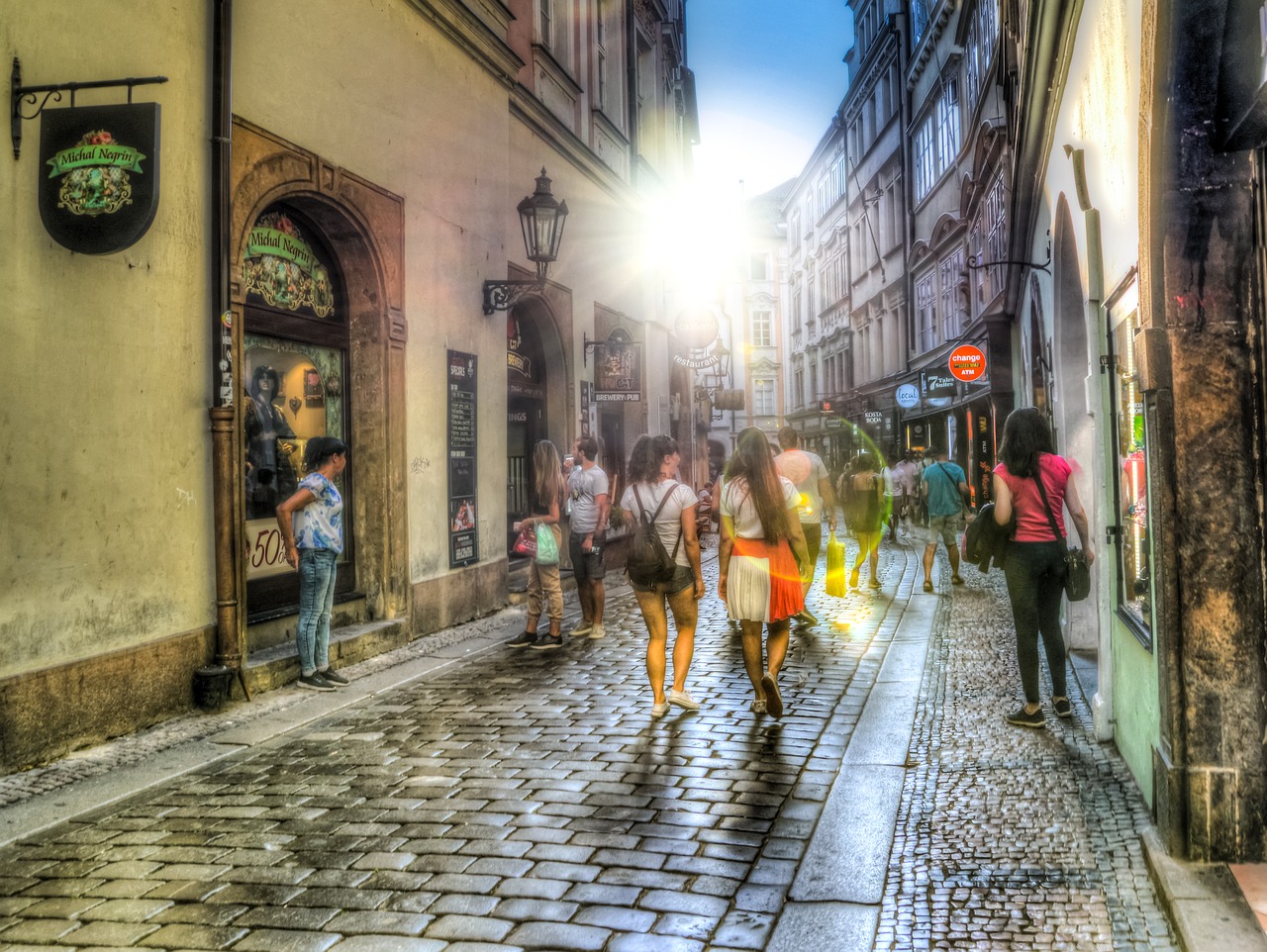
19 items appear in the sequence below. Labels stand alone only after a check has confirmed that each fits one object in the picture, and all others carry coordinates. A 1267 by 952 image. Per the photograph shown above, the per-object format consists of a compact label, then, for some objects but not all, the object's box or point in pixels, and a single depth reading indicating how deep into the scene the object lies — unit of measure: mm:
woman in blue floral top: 7918
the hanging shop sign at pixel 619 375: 16844
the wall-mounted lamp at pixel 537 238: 12070
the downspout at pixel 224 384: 7367
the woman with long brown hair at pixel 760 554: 6629
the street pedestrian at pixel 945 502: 13289
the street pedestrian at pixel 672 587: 6949
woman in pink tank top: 6344
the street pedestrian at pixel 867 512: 13852
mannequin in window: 8734
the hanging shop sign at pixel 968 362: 20812
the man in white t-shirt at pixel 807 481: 10344
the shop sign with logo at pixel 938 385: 23562
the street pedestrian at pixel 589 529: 10016
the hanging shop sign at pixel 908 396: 27688
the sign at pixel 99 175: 5922
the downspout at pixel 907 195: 33031
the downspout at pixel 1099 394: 5781
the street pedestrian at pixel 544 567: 9883
